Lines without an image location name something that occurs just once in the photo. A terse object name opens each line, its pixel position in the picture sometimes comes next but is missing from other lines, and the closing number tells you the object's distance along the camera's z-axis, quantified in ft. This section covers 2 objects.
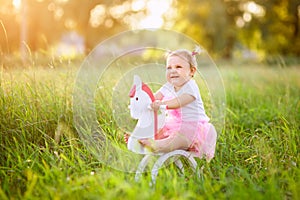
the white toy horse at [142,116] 8.63
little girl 9.16
